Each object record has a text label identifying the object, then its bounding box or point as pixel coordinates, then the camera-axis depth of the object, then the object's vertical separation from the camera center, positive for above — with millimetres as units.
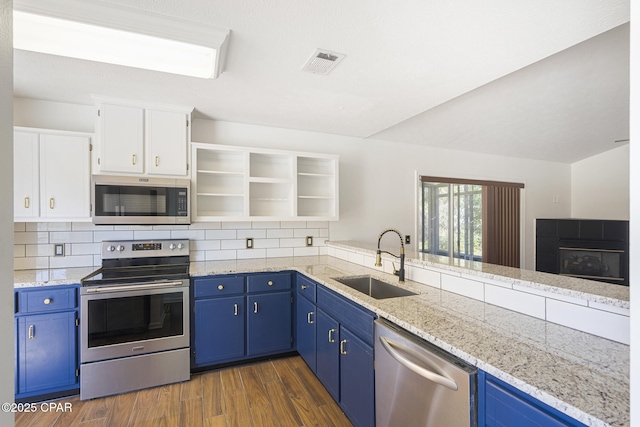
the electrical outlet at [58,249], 2637 -302
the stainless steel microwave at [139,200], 2492 +127
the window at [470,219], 4350 -72
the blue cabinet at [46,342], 2152 -931
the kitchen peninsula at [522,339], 852 -506
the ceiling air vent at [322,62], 1891 +1012
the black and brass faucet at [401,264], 2197 -391
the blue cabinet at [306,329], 2458 -1001
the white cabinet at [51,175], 2373 +323
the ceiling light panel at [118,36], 1487 +1012
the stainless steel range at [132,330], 2248 -904
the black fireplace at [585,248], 4293 -517
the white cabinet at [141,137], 2516 +678
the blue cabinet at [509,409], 875 -613
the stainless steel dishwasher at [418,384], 1122 -727
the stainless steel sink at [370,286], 2297 -572
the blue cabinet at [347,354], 1715 -913
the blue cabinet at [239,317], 2557 -914
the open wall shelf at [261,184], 3006 +332
